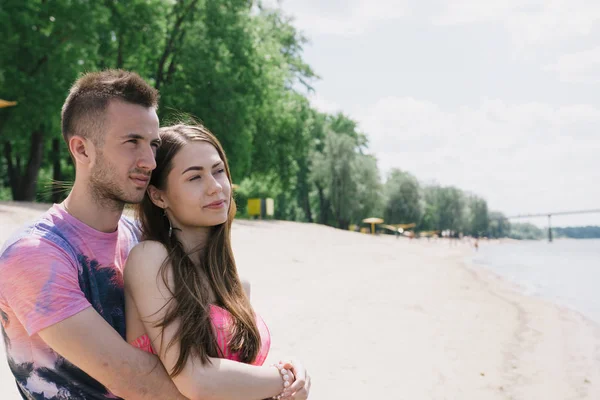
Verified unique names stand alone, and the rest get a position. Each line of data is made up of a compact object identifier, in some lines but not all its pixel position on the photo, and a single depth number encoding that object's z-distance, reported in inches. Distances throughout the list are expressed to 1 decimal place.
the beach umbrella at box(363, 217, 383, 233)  2025.5
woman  81.0
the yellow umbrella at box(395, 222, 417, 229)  2666.8
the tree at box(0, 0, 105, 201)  706.8
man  72.2
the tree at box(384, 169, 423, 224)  2775.6
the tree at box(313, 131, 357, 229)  1950.1
